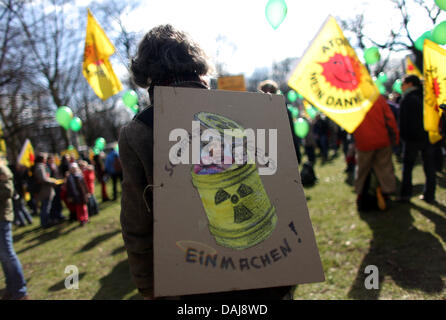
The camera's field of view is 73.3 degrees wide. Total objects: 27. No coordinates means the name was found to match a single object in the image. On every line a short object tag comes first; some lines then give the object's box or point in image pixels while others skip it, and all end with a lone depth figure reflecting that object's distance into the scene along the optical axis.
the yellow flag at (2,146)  11.87
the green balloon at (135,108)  7.32
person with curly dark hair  1.24
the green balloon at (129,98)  6.76
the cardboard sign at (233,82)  8.56
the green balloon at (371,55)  6.80
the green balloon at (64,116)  8.66
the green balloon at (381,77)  10.40
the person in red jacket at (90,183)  7.93
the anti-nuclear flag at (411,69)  8.10
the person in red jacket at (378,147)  4.14
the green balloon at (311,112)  11.95
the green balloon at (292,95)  11.87
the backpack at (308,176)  7.27
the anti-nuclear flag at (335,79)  2.66
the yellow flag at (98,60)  4.92
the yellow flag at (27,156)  9.53
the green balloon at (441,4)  2.97
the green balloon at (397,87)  9.05
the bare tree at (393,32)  11.65
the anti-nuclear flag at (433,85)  2.93
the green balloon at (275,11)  4.23
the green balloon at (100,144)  12.74
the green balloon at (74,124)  9.40
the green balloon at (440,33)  3.30
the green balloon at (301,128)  8.39
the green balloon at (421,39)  4.29
